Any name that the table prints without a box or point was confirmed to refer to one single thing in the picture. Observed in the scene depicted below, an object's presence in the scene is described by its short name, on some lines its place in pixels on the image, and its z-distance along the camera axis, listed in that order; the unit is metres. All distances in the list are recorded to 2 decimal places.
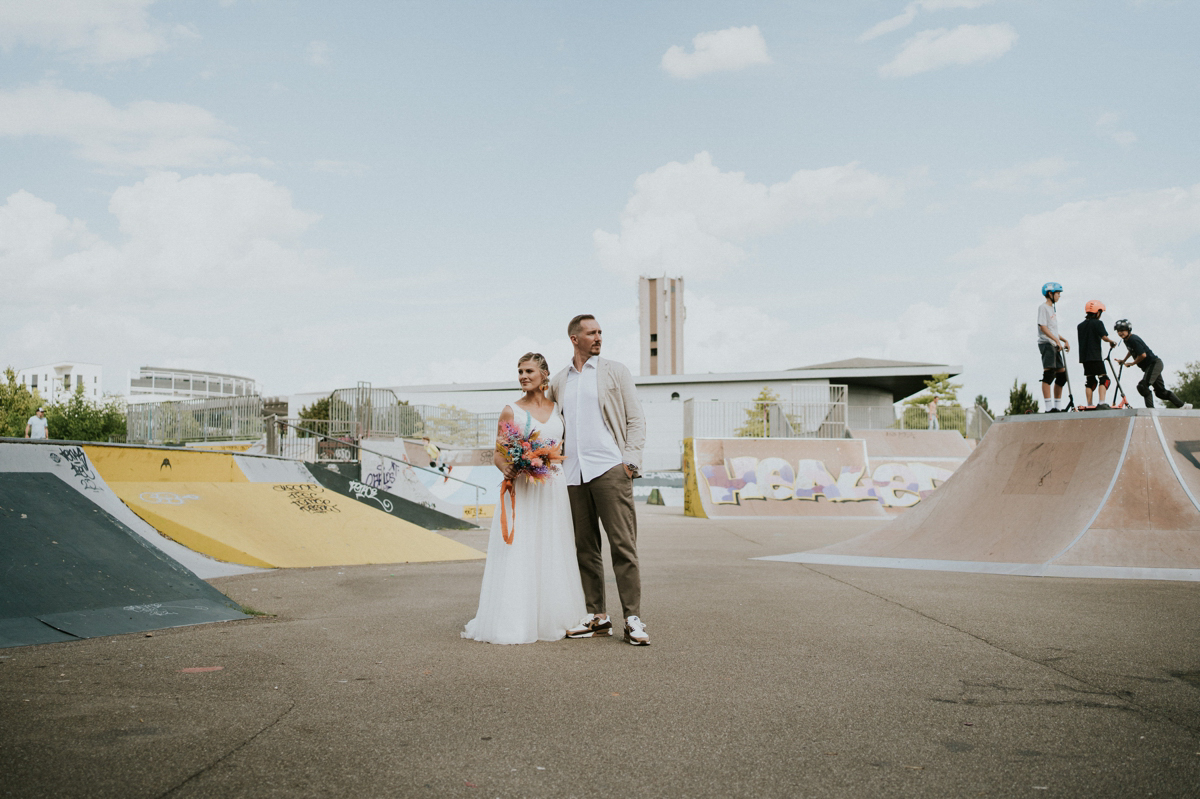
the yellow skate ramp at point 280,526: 7.86
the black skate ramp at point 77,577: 4.45
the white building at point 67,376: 103.56
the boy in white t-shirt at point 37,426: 19.05
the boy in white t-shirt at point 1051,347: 10.08
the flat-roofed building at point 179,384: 109.00
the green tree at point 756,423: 27.39
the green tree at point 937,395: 43.59
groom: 4.80
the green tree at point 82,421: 46.09
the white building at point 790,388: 45.00
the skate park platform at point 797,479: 22.14
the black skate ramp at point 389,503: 12.45
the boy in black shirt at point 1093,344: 9.80
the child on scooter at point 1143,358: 9.72
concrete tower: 74.75
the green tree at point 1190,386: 56.56
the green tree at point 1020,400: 54.59
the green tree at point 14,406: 49.44
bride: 4.60
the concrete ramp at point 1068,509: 7.59
